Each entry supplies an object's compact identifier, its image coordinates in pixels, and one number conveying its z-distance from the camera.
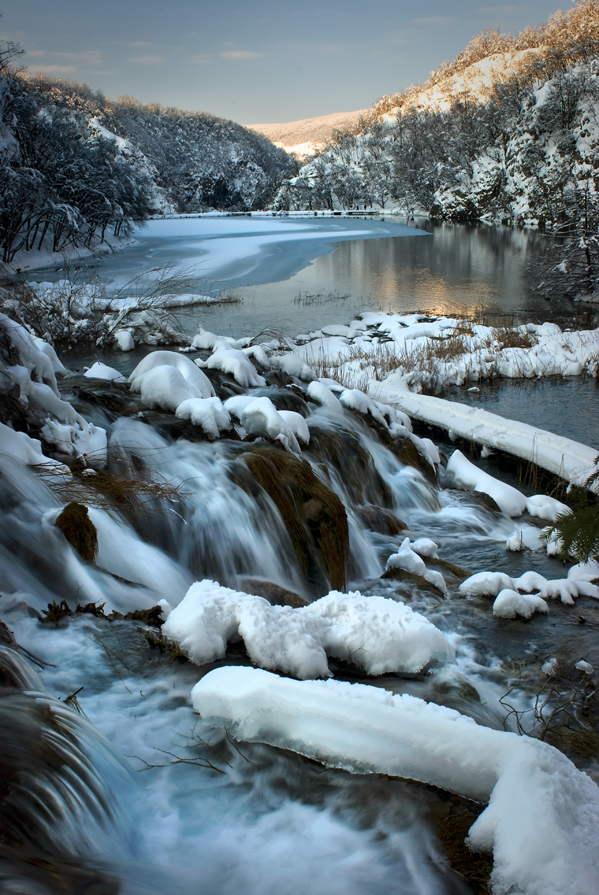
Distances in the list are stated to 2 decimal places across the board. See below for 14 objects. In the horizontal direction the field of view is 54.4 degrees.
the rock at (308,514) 5.38
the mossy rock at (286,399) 8.22
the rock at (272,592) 4.65
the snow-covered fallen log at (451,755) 1.68
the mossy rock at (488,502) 7.59
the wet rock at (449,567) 5.79
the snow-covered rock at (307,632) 2.84
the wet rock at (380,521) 6.79
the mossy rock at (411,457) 8.33
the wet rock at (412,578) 5.03
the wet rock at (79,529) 3.67
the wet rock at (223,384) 8.38
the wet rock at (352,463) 7.32
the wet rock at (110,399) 6.82
